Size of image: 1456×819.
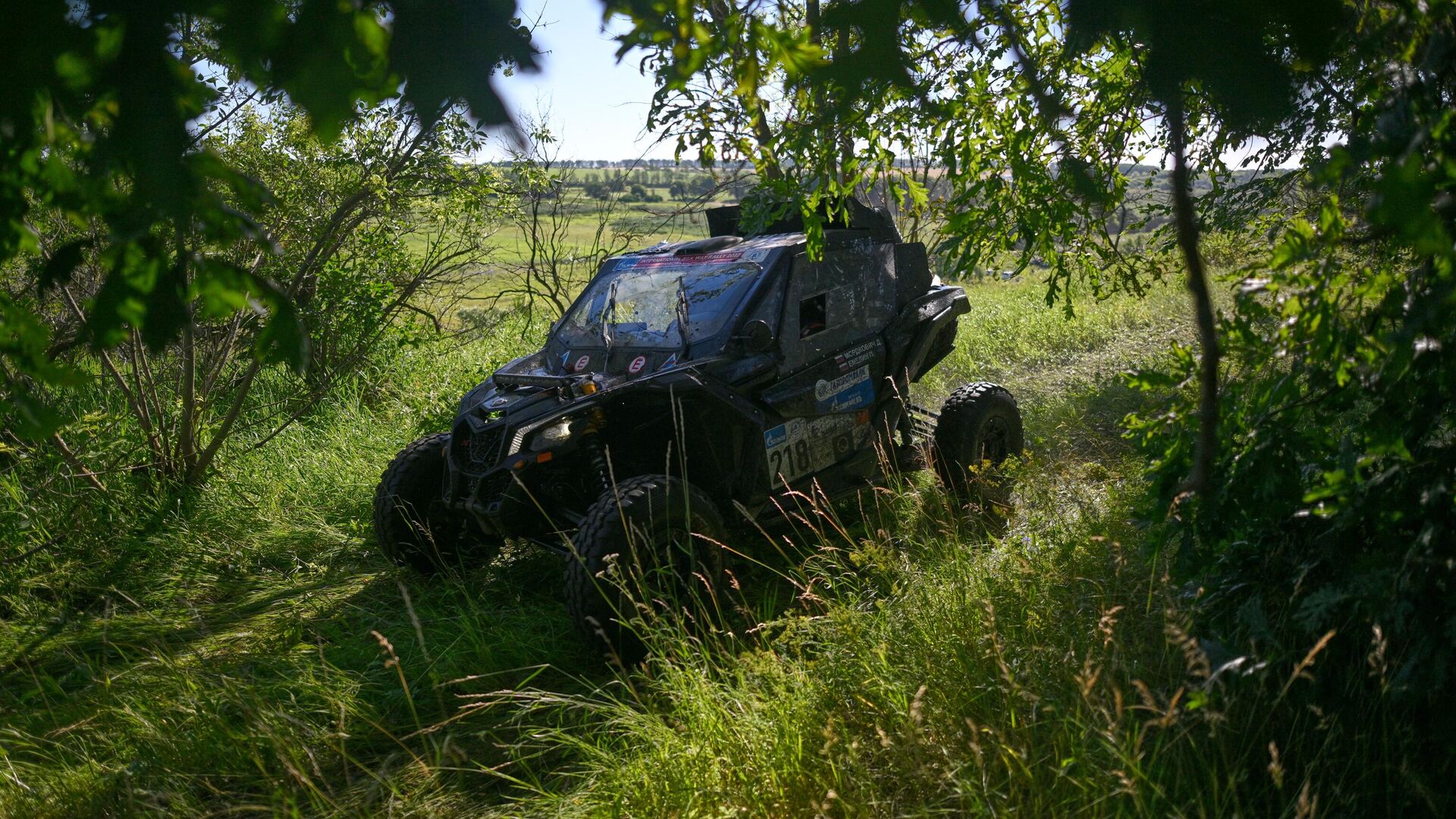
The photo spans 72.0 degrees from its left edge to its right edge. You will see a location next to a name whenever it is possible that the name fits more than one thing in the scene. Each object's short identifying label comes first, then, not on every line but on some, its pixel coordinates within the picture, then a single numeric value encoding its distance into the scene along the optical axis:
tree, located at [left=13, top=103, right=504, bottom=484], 6.08
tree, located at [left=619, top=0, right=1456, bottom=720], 1.39
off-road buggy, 4.02
